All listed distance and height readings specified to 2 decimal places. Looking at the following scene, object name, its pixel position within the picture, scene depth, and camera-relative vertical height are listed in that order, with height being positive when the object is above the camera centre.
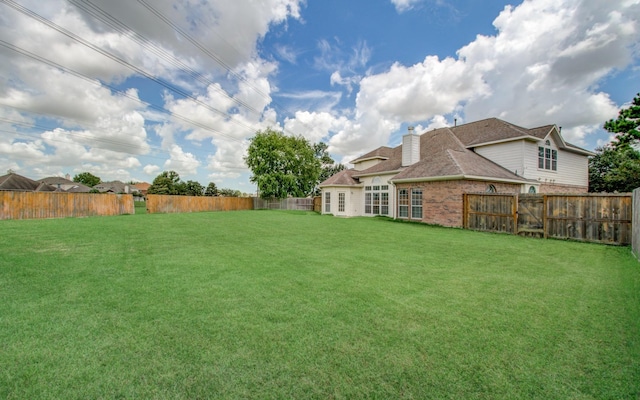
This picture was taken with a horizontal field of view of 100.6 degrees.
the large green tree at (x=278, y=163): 32.56 +4.65
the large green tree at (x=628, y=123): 12.27 +3.72
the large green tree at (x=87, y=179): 70.12 +5.33
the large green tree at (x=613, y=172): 22.86 +2.88
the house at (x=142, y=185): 76.36 +4.04
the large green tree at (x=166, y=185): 47.72 +2.59
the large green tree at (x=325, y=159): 47.41 +7.32
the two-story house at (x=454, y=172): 13.48 +1.81
